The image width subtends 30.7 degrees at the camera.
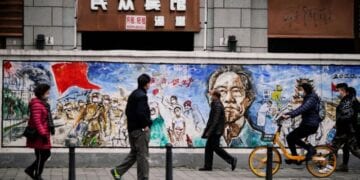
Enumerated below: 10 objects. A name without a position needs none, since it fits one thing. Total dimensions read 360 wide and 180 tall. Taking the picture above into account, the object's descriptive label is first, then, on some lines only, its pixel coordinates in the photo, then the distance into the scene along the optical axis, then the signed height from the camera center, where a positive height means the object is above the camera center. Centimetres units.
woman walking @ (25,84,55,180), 1109 -87
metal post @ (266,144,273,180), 1056 -140
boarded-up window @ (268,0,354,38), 1728 +160
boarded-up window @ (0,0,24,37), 1622 +143
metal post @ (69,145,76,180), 988 -130
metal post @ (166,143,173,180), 995 -129
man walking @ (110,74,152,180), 1057 -81
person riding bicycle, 1256 -87
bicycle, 1270 -159
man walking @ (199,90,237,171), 1330 -112
